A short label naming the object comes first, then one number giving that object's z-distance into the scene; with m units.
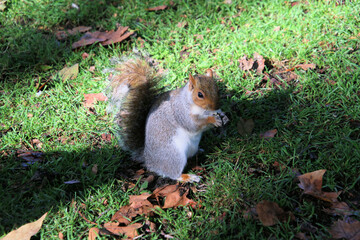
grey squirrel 1.84
